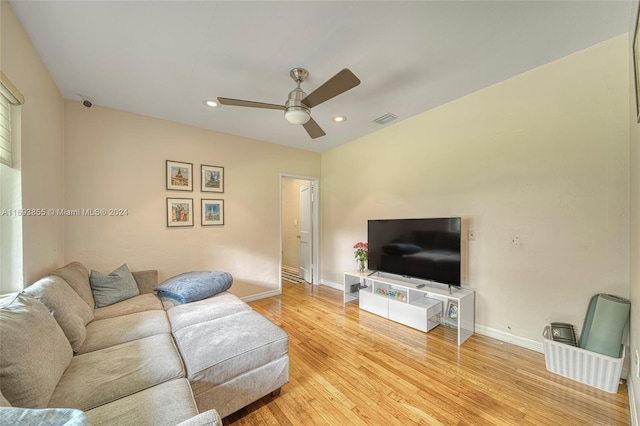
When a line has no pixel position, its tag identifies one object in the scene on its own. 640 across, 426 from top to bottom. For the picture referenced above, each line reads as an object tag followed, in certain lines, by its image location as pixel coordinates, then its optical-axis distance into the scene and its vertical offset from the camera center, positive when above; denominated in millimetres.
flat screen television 2604 -434
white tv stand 2497 -1066
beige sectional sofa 1052 -866
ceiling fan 1637 +875
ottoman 1466 -944
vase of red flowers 3621 -619
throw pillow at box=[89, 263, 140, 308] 2314 -731
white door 4812 -430
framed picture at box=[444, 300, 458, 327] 2708 -1157
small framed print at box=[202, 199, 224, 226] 3418 +11
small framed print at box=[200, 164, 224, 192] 3408 +488
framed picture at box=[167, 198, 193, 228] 3158 +13
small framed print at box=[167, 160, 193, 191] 3154 +493
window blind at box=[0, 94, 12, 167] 1494 +519
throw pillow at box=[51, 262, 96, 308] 2025 -568
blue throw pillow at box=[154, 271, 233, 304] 2496 -788
